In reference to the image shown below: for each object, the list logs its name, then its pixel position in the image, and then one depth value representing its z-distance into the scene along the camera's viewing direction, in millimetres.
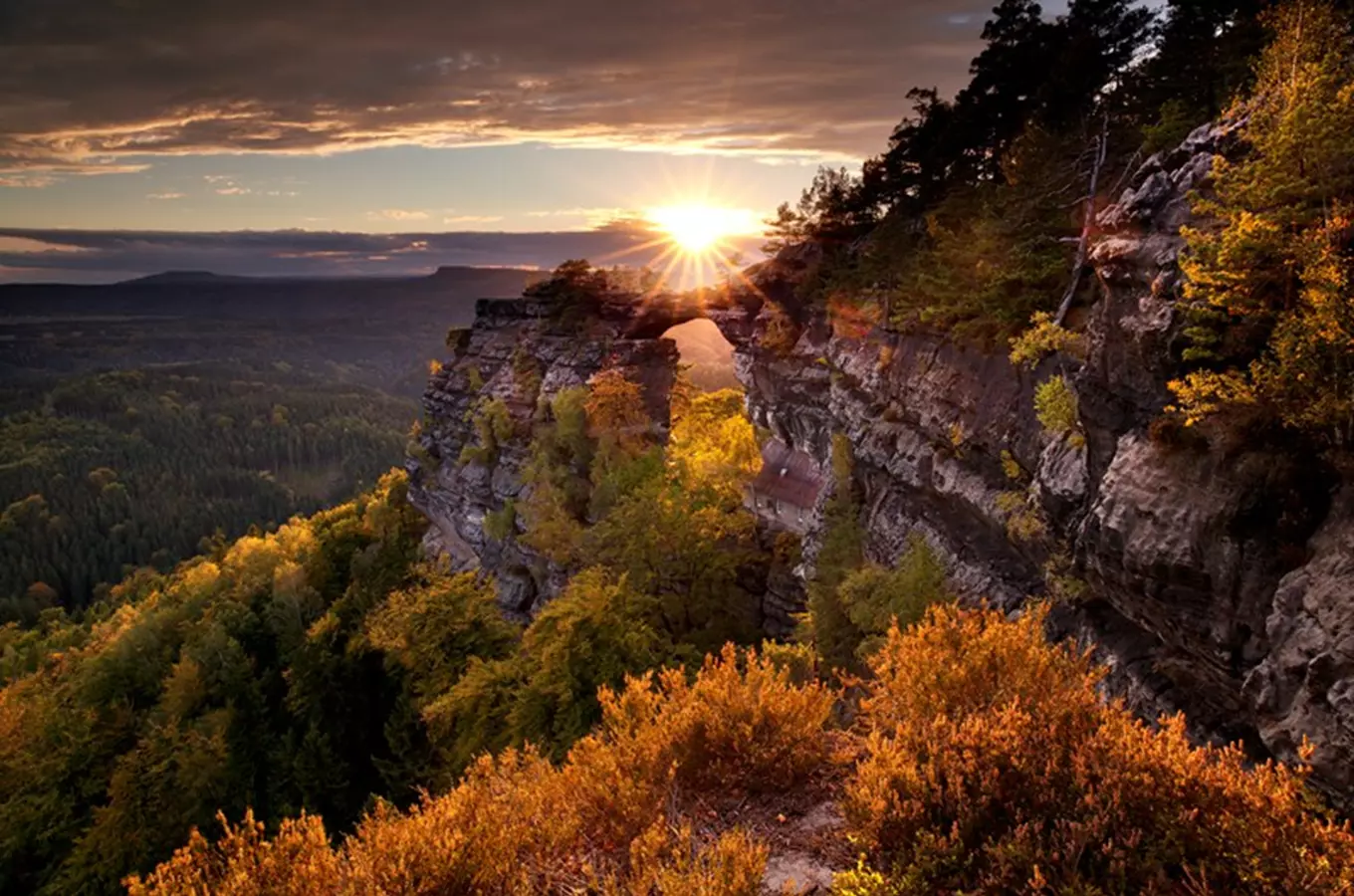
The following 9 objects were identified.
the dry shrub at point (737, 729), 11414
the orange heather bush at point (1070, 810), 7039
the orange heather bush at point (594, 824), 8555
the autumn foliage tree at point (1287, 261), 9188
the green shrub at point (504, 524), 45375
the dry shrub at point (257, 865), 8625
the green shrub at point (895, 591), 20578
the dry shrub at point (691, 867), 7664
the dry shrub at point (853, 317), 29016
